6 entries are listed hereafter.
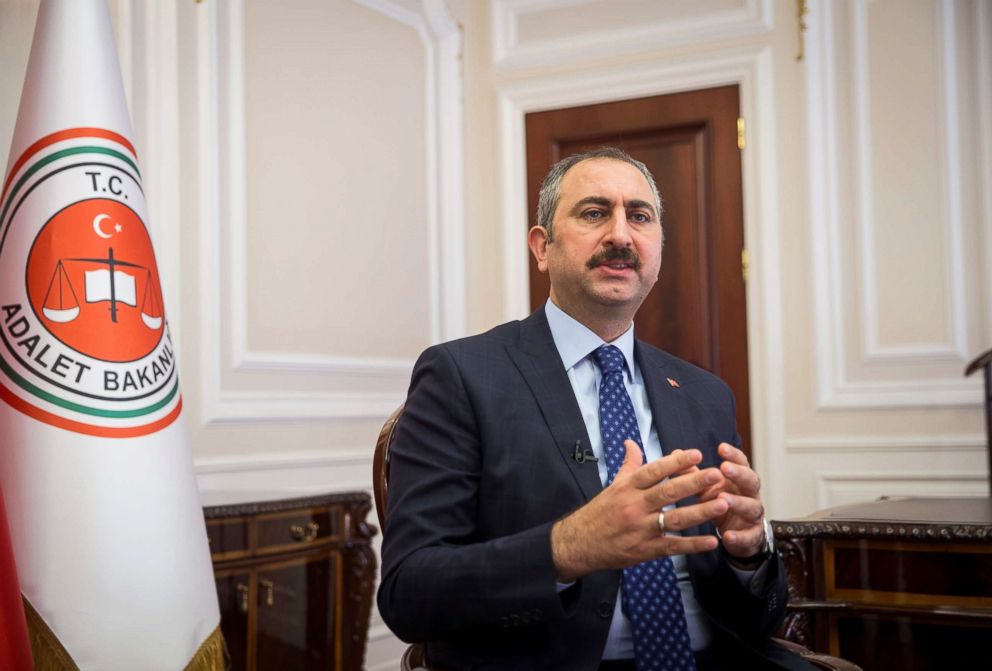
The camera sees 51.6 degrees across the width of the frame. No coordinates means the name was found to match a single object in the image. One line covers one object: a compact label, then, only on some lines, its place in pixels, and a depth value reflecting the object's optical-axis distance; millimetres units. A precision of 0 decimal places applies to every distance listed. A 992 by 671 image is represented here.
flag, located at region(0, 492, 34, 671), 1697
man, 1383
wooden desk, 1947
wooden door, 4203
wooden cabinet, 2719
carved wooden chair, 1574
